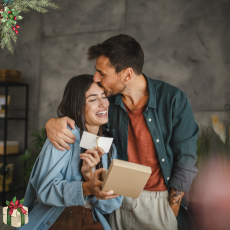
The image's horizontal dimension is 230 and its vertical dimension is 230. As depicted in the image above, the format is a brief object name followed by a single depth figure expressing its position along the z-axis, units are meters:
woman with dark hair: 1.29
